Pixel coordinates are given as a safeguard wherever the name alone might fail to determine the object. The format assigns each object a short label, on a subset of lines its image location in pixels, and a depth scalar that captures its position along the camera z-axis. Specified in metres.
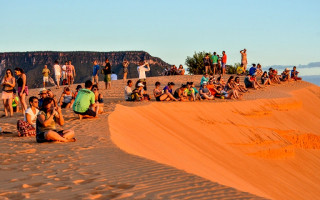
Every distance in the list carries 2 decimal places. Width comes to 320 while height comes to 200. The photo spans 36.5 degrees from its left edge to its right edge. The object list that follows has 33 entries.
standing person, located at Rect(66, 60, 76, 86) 29.23
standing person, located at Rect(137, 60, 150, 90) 23.64
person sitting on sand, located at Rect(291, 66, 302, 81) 37.77
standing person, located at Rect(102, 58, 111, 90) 26.15
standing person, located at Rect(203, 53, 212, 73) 34.68
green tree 47.84
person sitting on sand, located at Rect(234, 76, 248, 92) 26.45
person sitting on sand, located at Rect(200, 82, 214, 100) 23.73
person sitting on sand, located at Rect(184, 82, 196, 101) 22.62
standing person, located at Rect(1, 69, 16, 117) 16.70
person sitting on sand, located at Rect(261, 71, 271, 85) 33.38
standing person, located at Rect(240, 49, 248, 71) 35.19
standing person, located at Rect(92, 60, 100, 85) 26.73
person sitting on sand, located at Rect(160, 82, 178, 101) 21.50
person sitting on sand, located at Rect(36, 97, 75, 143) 10.62
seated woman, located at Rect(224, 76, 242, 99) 25.09
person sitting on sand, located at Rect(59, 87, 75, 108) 19.20
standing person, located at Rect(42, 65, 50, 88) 28.39
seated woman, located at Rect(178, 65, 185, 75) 38.84
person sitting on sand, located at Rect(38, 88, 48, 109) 15.92
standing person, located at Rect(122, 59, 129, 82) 30.95
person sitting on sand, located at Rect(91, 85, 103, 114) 16.35
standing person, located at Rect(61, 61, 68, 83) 29.90
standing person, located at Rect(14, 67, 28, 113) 16.33
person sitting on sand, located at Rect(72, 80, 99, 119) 14.47
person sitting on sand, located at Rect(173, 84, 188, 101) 22.24
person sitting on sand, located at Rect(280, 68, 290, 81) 36.50
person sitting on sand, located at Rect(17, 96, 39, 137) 12.22
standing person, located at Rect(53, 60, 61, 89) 27.98
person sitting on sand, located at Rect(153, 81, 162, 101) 21.66
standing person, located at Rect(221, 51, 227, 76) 35.36
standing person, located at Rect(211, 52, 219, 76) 34.94
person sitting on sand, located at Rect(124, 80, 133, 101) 21.14
